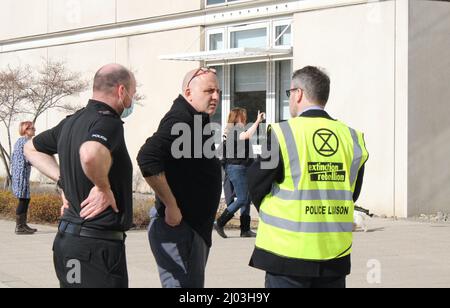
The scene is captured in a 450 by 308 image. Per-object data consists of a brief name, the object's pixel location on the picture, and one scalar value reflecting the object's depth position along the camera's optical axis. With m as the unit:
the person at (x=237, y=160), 12.49
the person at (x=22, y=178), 13.09
